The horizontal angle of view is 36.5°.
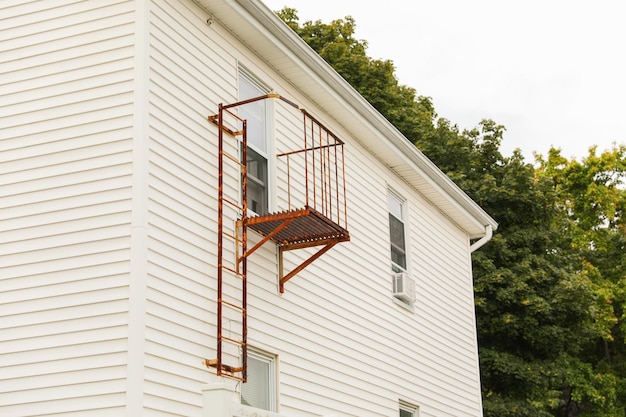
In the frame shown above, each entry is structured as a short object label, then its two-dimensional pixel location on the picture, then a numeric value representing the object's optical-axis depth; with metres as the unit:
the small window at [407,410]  14.50
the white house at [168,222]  8.86
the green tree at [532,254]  24.28
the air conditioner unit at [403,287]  14.84
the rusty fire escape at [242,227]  10.06
